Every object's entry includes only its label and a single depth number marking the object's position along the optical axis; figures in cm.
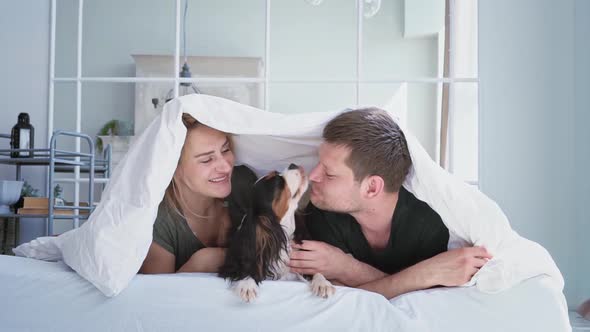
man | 163
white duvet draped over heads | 142
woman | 170
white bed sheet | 138
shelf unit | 295
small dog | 146
